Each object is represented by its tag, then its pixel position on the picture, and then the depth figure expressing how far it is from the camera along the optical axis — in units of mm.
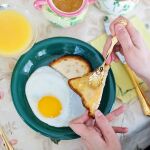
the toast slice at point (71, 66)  937
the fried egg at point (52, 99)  895
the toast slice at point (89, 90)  876
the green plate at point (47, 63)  873
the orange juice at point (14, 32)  926
